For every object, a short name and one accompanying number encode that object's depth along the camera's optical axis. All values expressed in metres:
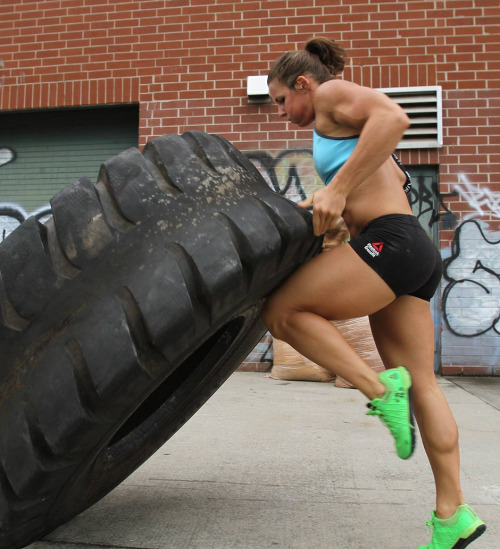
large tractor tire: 1.36
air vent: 6.19
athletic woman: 1.66
